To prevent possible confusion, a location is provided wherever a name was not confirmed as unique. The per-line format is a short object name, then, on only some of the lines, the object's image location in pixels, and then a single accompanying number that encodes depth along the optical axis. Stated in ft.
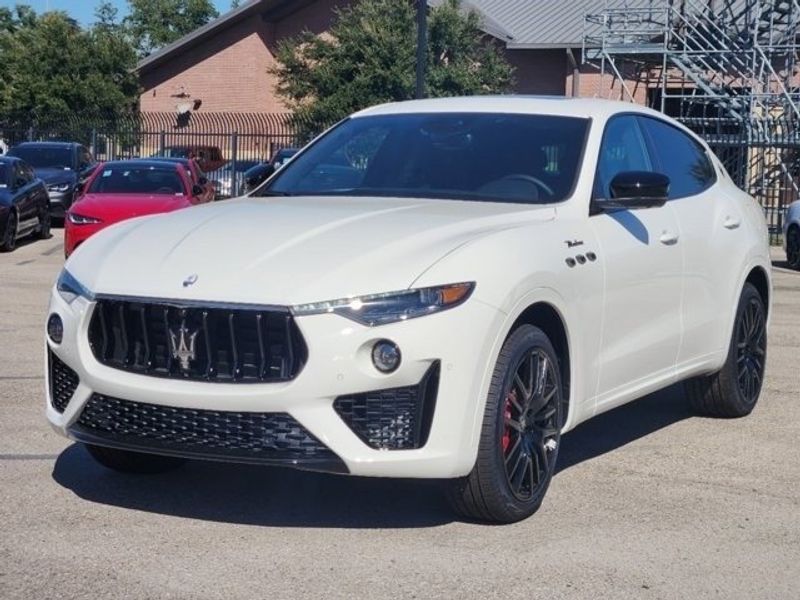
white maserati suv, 18.19
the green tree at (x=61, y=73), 156.46
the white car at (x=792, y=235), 64.28
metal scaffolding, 93.45
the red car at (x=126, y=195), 57.62
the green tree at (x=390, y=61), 118.52
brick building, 133.59
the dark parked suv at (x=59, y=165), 86.89
